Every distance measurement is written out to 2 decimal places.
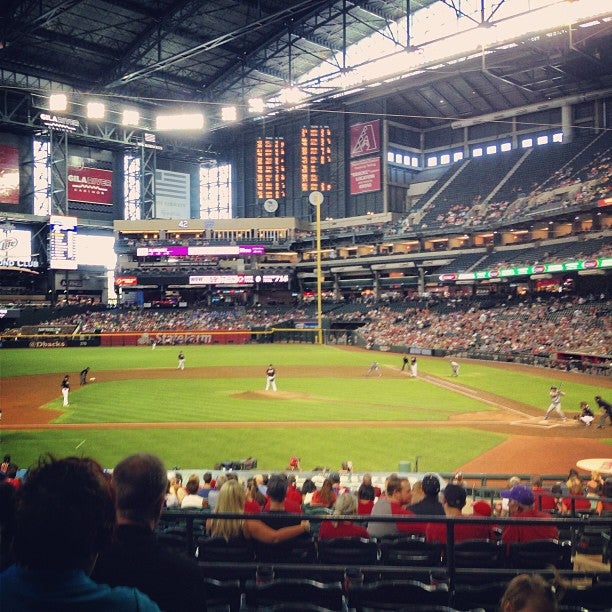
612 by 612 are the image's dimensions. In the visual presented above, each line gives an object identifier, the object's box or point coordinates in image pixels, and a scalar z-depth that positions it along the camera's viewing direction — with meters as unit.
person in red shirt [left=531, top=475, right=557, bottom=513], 9.41
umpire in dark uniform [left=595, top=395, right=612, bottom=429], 20.52
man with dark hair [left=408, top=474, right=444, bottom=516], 6.87
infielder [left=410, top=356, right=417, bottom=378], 36.12
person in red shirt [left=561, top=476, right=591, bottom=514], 9.93
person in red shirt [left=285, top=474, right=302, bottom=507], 8.52
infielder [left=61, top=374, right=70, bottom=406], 26.20
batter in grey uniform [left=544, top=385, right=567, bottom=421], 22.09
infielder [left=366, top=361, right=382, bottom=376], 37.88
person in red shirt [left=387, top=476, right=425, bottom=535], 7.53
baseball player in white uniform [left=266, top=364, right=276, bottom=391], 30.45
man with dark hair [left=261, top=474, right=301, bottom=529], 6.91
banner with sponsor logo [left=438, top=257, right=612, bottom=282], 44.19
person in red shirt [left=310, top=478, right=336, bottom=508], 9.43
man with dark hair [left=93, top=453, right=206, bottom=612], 2.58
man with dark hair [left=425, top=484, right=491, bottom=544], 6.07
